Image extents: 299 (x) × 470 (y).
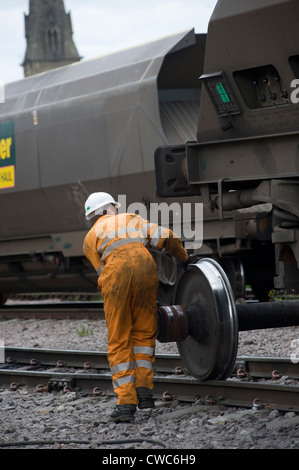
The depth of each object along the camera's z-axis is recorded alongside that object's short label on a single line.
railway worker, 11.50
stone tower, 191.37
